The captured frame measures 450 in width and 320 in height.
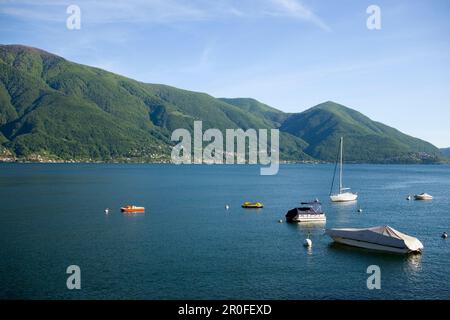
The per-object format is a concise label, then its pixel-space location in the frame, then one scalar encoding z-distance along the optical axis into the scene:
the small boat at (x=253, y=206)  125.19
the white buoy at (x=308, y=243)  72.06
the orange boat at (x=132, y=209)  114.38
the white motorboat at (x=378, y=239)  67.12
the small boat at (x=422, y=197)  152.29
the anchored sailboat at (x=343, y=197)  144.25
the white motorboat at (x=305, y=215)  98.77
